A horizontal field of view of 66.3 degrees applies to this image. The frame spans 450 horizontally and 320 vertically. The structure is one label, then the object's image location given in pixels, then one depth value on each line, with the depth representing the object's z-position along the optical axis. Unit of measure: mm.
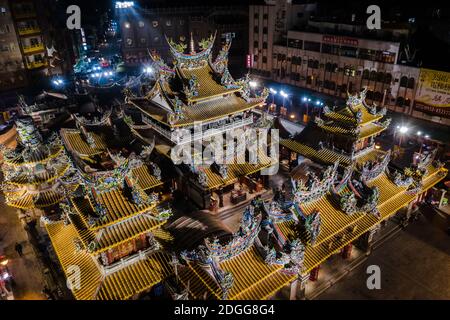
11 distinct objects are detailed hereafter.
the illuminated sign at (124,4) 86312
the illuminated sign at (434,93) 45875
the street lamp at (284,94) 63659
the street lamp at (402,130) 48188
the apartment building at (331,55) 52719
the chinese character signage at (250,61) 77625
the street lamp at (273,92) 67350
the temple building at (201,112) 30000
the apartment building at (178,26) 86812
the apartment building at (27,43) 63781
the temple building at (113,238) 18984
